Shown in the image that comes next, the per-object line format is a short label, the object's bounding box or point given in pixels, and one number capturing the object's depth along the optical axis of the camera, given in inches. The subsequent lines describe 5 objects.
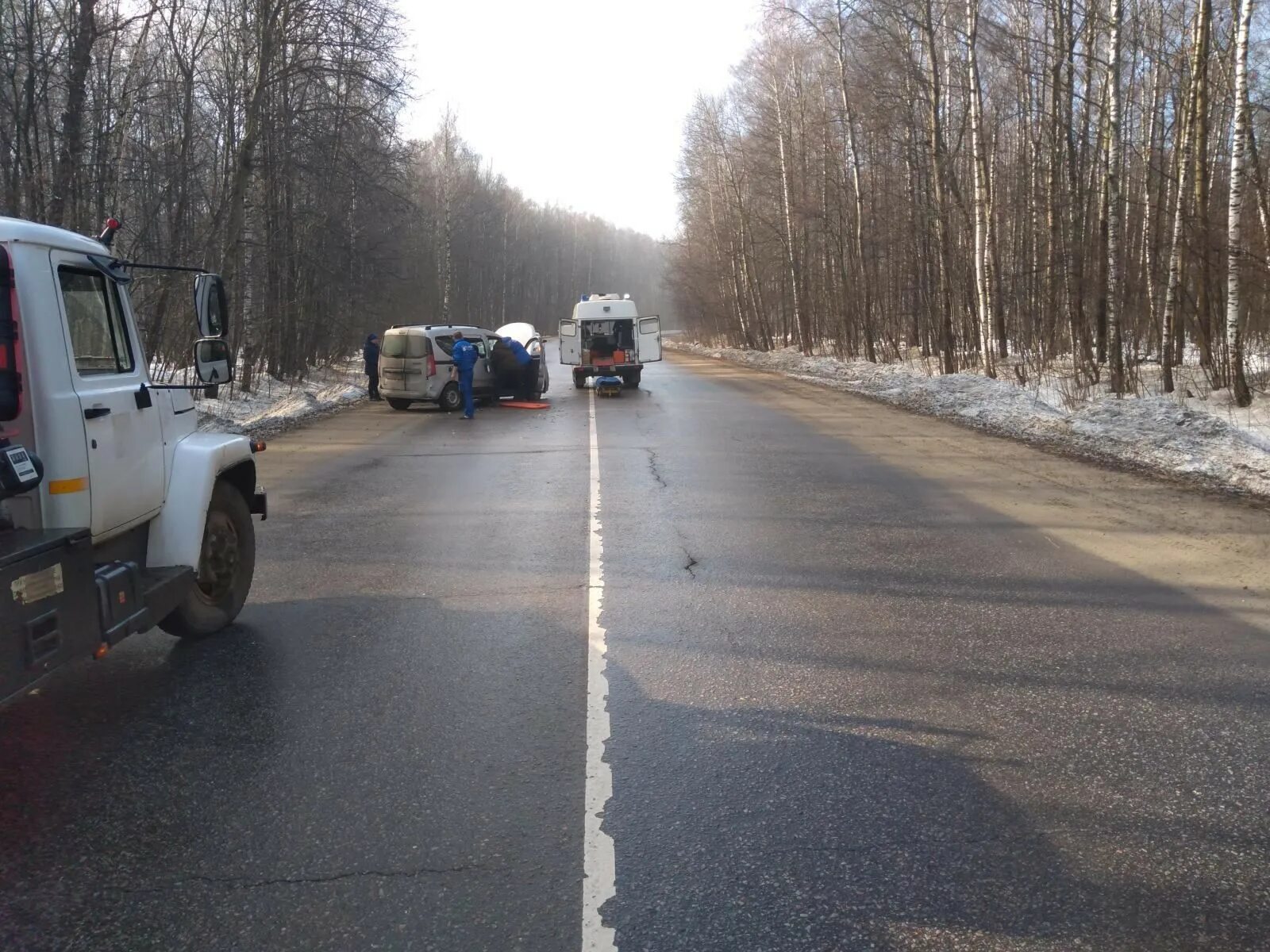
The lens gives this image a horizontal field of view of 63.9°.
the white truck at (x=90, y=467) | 155.3
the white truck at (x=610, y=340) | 1127.0
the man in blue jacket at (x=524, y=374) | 954.7
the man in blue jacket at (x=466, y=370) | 821.9
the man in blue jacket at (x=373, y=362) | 1040.2
